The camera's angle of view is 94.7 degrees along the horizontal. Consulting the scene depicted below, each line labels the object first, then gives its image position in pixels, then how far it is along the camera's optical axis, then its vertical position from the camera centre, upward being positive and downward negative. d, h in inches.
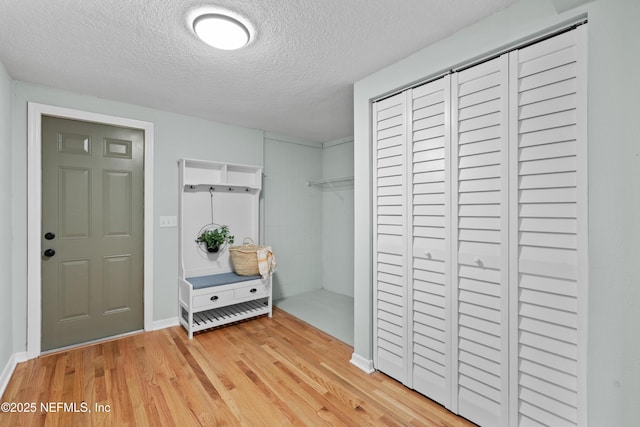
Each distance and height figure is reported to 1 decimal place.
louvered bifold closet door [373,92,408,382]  80.3 -6.8
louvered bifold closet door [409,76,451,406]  70.9 -7.2
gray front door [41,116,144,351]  99.0 -7.9
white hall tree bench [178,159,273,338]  116.5 -13.9
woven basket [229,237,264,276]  125.8 -21.8
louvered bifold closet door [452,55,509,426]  61.4 -6.4
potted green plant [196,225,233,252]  127.6 -12.2
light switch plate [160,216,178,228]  120.0 -4.6
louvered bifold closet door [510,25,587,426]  51.8 -3.2
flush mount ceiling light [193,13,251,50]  61.7 +39.2
